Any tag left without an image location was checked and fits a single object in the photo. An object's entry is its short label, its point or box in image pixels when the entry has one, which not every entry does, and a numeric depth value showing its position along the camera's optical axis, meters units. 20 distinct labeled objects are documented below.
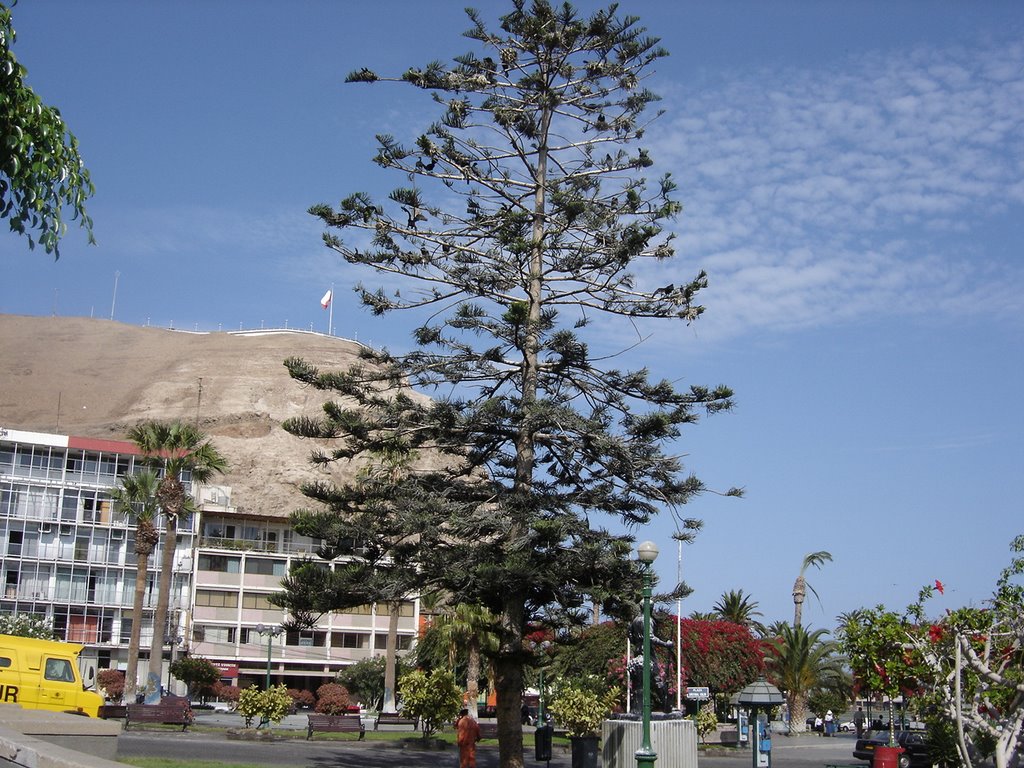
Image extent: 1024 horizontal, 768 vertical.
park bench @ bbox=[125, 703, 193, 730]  30.12
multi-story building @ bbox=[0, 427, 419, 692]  57.12
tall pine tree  18.70
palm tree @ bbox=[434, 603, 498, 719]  34.38
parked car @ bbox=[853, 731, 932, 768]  27.27
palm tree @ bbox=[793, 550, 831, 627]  57.81
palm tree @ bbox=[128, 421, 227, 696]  40.38
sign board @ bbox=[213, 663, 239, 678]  61.06
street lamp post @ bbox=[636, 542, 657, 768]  15.47
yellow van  17.67
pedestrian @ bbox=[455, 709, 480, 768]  16.25
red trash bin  19.83
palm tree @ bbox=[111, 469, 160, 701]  39.97
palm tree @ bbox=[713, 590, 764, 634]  61.28
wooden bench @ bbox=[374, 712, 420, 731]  37.95
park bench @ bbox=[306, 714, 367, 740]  31.45
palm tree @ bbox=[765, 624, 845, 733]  48.25
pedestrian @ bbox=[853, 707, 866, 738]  42.15
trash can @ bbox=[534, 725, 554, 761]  21.64
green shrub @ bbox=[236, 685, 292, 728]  29.05
